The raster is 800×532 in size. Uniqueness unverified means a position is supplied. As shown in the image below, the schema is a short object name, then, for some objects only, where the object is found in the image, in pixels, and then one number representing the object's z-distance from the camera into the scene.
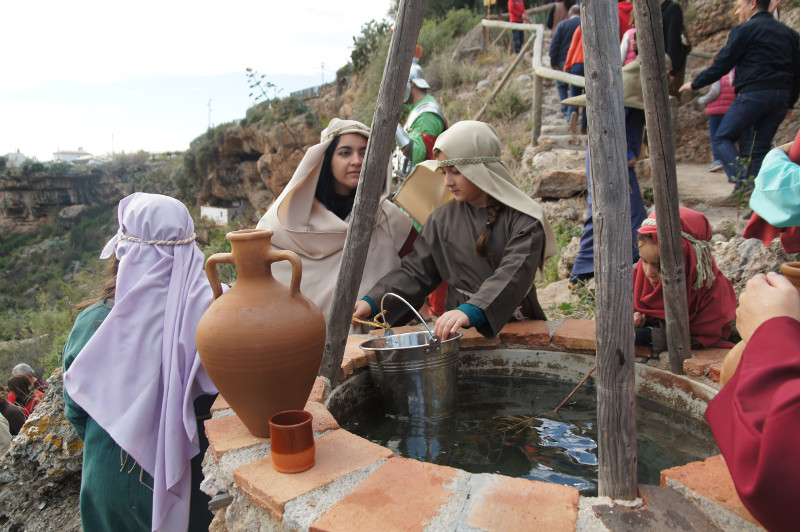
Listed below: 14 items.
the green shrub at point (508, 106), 11.34
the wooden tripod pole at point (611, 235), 1.73
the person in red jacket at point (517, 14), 14.77
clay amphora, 1.86
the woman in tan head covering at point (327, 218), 3.42
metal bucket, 2.55
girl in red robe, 2.92
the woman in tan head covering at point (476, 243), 2.86
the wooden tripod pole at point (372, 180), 2.40
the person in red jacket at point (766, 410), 1.14
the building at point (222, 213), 31.31
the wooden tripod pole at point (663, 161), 2.56
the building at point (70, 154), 98.81
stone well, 1.53
